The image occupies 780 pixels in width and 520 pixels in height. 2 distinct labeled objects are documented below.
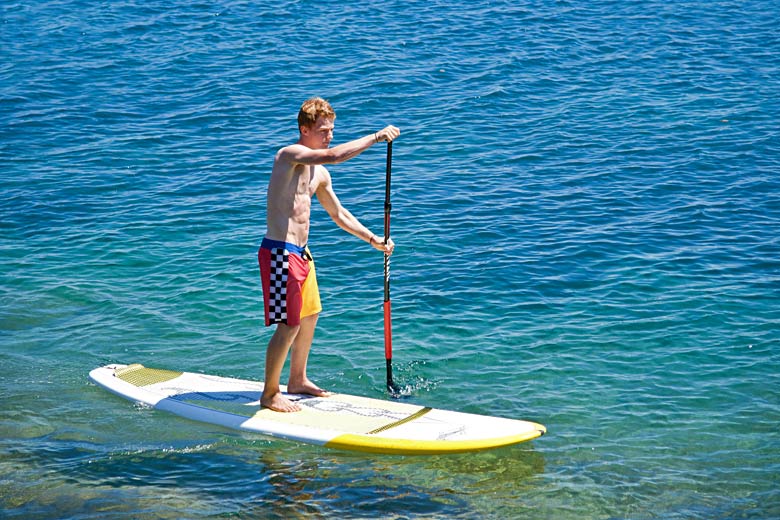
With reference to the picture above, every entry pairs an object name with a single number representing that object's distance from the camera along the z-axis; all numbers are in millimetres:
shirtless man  15477
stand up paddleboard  15805
